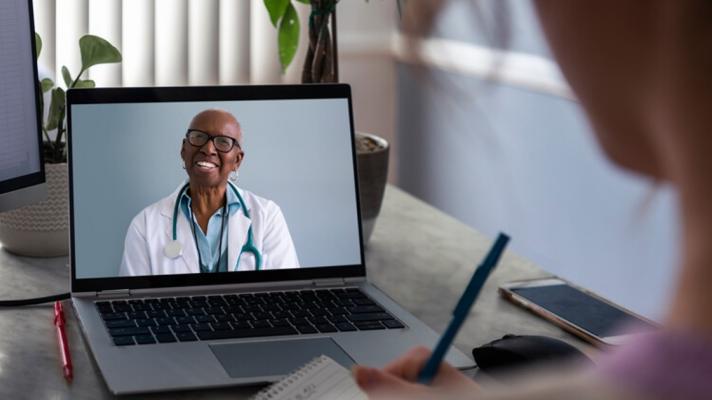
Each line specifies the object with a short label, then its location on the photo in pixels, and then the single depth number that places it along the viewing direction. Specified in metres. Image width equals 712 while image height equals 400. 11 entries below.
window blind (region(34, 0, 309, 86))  2.90
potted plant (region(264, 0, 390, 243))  1.45
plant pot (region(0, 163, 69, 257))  1.34
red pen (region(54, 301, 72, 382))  0.99
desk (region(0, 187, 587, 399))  0.98
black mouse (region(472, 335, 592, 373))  0.98
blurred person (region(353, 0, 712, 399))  0.32
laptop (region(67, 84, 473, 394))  1.08
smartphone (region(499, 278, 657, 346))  1.13
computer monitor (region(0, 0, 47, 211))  1.17
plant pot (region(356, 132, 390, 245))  1.44
